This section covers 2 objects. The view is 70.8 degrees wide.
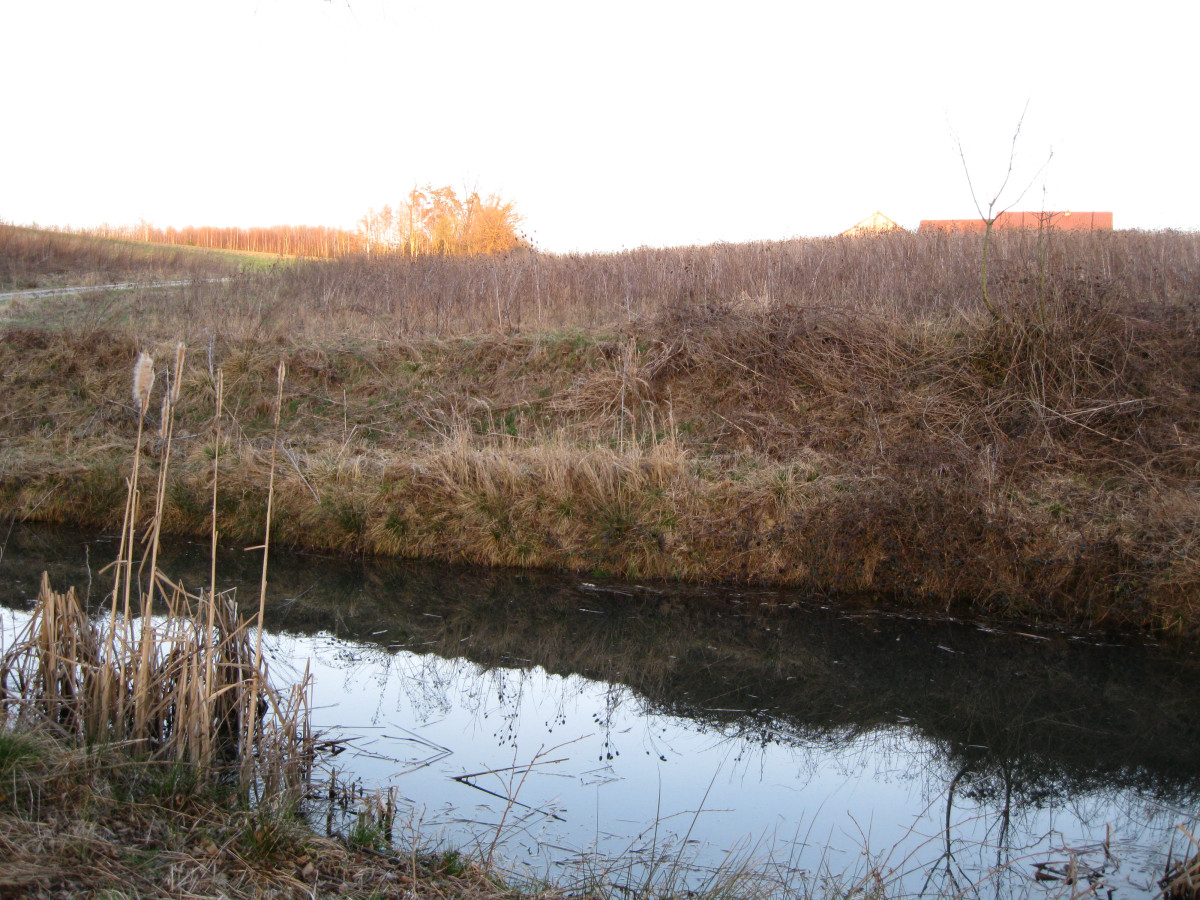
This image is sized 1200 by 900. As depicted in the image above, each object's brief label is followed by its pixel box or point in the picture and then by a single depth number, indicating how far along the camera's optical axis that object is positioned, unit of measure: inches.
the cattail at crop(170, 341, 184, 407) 112.1
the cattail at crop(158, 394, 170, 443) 120.1
